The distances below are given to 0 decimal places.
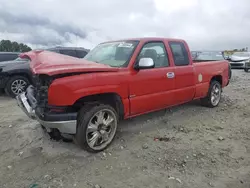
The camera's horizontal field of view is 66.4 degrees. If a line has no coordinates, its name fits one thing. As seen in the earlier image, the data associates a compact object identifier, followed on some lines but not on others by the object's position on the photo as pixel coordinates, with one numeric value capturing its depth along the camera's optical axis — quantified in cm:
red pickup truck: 258
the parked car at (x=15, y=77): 589
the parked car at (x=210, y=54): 980
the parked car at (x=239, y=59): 1439
